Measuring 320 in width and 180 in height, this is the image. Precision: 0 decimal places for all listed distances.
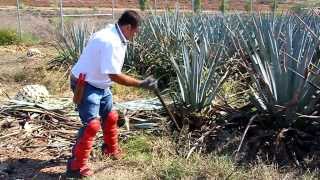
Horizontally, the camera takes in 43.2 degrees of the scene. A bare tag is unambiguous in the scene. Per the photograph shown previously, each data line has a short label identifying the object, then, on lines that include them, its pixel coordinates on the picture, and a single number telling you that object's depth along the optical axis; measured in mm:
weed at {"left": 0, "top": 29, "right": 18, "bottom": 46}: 13012
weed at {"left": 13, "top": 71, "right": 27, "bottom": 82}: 7948
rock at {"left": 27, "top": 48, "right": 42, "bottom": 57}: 9902
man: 3616
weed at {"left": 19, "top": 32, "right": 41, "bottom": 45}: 13232
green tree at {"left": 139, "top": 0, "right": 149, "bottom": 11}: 23109
